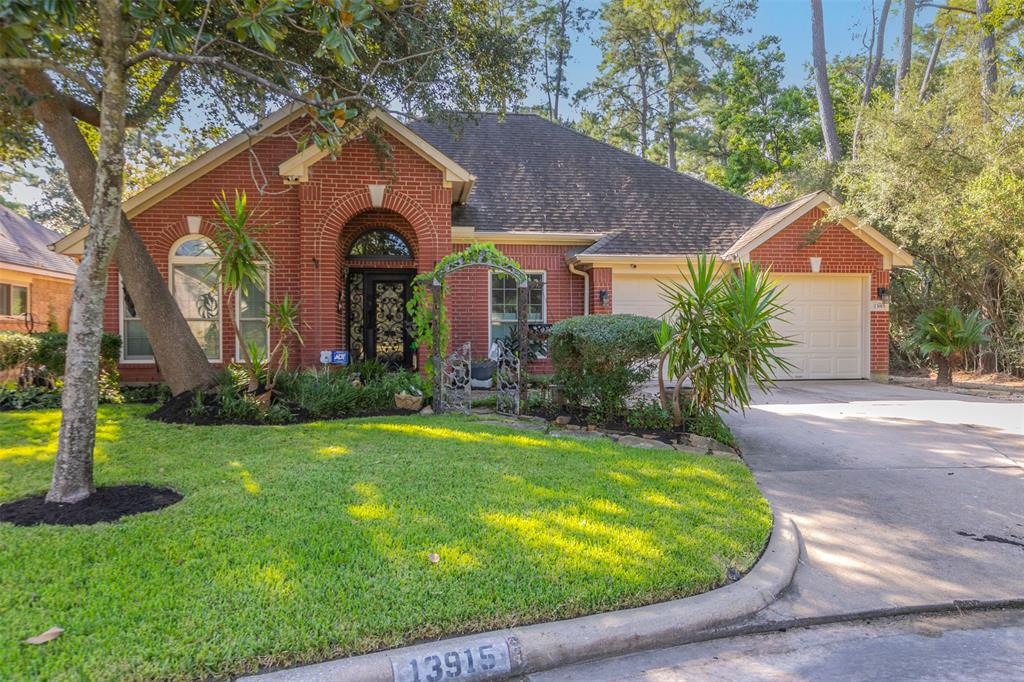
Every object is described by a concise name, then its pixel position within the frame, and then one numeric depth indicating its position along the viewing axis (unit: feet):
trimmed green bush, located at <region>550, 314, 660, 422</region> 22.26
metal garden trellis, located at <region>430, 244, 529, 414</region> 26.43
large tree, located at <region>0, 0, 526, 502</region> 14.61
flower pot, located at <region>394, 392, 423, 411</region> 27.91
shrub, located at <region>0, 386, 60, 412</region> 29.25
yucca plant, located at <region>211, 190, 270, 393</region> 23.90
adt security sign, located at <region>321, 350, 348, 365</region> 31.94
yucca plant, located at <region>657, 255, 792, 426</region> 19.86
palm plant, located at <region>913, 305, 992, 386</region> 38.55
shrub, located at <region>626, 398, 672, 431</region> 22.66
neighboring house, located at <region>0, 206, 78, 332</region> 54.24
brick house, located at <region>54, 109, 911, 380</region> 33.81
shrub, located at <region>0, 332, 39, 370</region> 31.17
